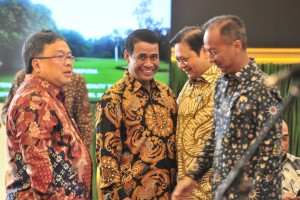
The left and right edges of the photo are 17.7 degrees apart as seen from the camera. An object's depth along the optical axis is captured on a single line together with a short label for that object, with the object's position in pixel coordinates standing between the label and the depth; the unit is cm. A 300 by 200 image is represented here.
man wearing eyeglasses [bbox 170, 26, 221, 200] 478
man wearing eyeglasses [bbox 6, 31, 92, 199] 397
